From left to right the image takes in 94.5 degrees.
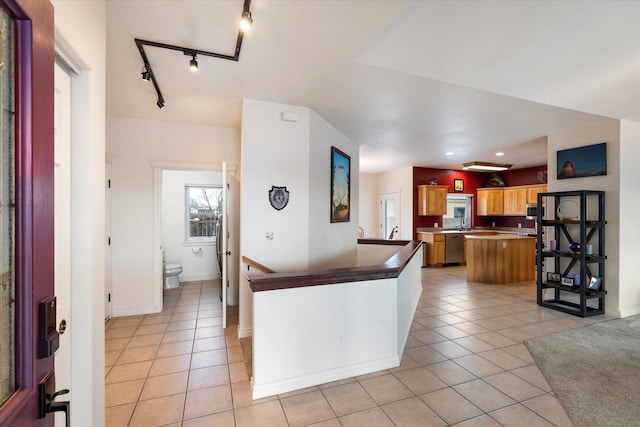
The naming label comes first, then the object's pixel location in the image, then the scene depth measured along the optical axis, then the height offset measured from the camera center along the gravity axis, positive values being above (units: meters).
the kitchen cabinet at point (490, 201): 7.99 +0.33
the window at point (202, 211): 5.91 +0.04
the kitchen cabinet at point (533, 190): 6.98 +0.55
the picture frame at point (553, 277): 4.26 -0.93
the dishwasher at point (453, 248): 7.55 -0.90
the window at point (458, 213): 8.38 +0.00
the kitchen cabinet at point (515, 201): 7.41 +0.32
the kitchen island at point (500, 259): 5.77 -0.90
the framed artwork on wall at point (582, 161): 3.91 +0.72
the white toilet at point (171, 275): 5.12 -1.09
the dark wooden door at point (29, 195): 0.74 +0.05
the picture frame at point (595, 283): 3.93 -0.94
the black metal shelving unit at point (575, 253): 3.87 -0.55
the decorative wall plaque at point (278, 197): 3.33 +0.18
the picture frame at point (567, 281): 4.06 -0.94
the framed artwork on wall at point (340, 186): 4.16 +0.41
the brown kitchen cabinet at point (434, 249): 7.44 -0.91
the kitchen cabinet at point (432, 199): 7.64 +0.35
